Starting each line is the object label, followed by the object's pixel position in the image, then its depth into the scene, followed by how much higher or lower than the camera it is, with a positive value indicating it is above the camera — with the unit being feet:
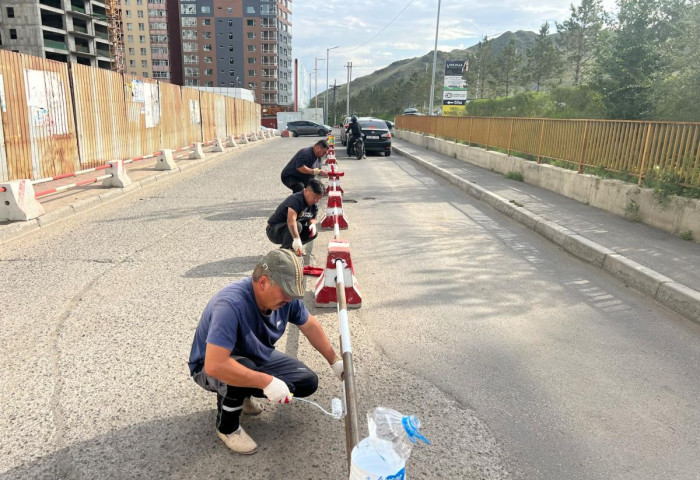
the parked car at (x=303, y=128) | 147.64 -3.38
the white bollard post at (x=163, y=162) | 47.68 -4.68
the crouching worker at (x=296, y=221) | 17.48 -3.93
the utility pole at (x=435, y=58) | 110.01 +13.72
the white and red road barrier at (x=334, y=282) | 15.24 -5.00
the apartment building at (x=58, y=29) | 212.02 +36.05
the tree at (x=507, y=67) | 247.91 +27.70
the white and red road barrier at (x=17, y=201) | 24.03 -4.47
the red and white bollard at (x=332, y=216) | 25.58 -5.16
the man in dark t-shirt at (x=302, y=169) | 26.43 -2.80
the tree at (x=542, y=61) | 213.05 +26.95
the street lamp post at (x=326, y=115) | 290.91 +0.87
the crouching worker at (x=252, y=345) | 7.75 -3.87
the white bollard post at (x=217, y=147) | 71.82 -4.71
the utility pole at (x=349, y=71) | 288.39 +27.33
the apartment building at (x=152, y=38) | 348.79 +51.63
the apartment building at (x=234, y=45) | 339.36 +47.50
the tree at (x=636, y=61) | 57.82 +7.48
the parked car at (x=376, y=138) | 71.87 -2.77
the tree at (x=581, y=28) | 187.93 +36.31
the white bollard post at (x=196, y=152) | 60.08 -4.60
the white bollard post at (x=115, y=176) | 36.35 -4.70
